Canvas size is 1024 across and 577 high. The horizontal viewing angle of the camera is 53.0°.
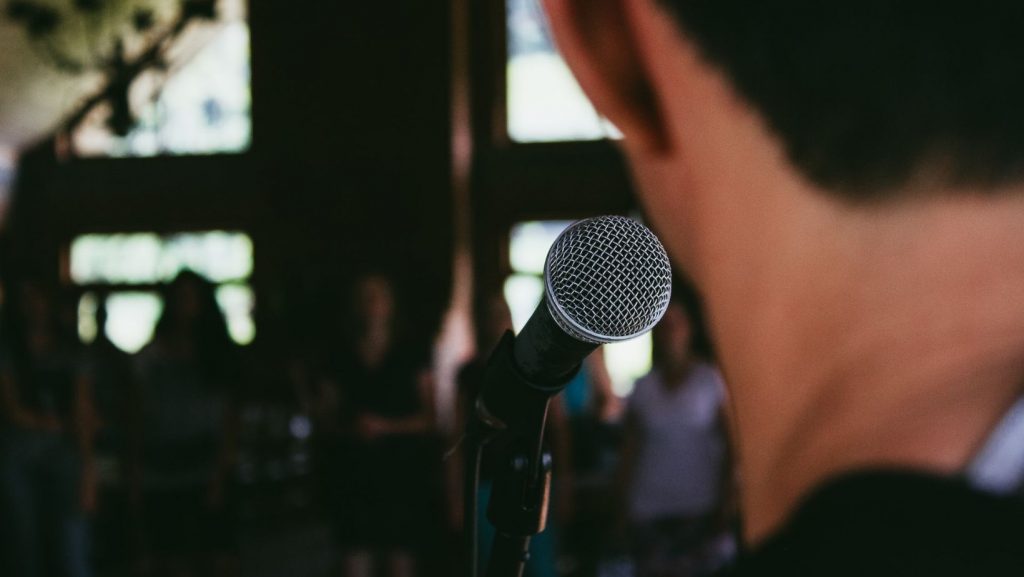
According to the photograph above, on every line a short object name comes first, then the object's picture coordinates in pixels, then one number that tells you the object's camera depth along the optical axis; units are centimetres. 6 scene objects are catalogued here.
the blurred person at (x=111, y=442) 410
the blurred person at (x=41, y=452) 380
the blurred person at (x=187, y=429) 403
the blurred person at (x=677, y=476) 341
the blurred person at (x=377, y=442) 366
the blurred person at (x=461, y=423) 352
